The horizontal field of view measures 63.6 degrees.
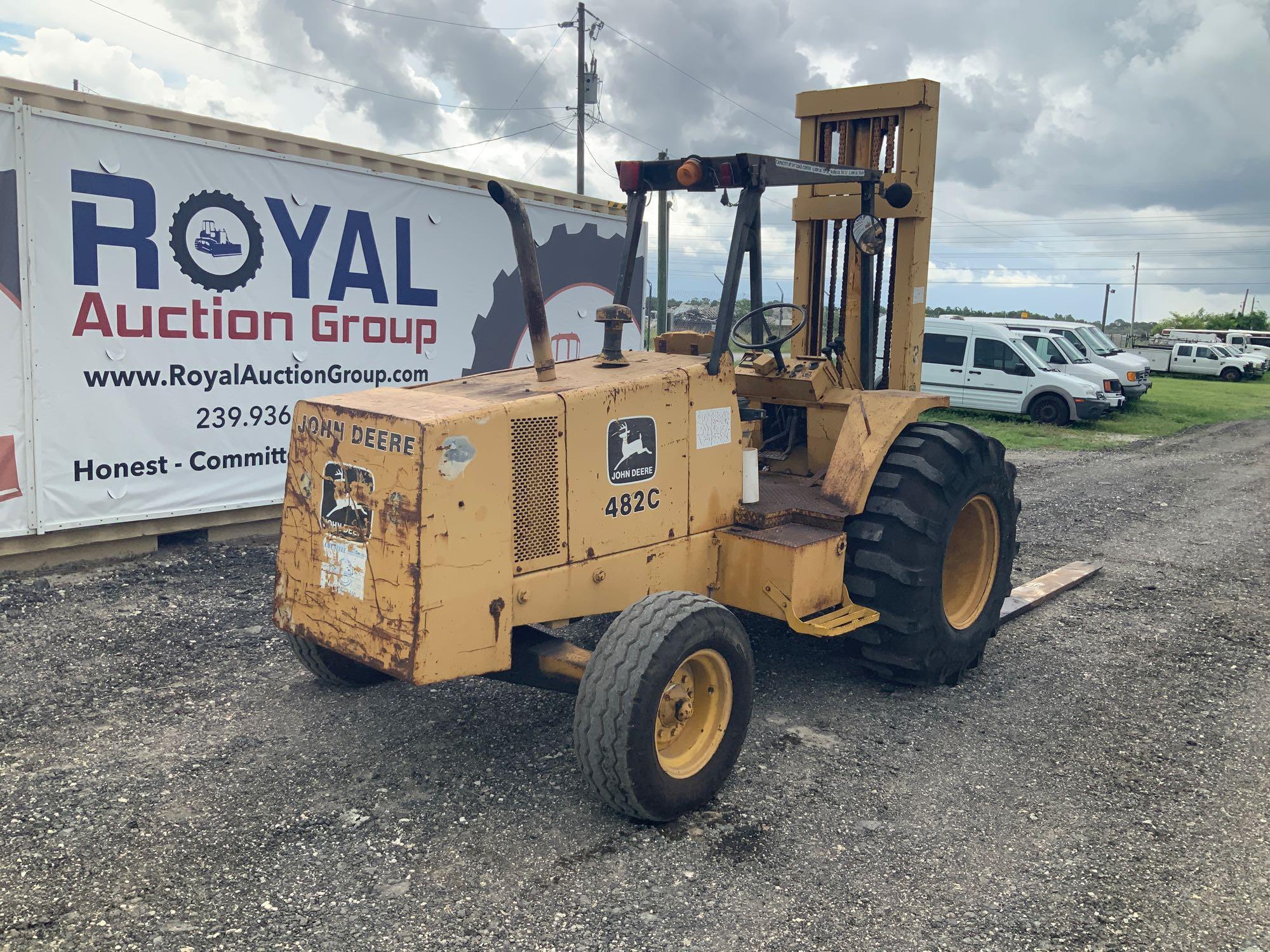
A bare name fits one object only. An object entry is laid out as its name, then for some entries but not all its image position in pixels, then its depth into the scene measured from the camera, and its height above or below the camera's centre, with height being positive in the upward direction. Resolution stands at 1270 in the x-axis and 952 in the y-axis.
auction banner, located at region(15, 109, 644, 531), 7.19 +0.17
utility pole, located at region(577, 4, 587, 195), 27.83 +7.14
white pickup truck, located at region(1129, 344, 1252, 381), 35.50 -0.24
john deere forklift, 3.84 -0.79
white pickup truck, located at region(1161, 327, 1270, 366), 41.28 +0.68
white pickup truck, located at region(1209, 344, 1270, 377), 36.06 -0.10
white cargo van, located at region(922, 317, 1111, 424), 18.55 -0.55
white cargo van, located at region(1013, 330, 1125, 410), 19.59 -0.24
